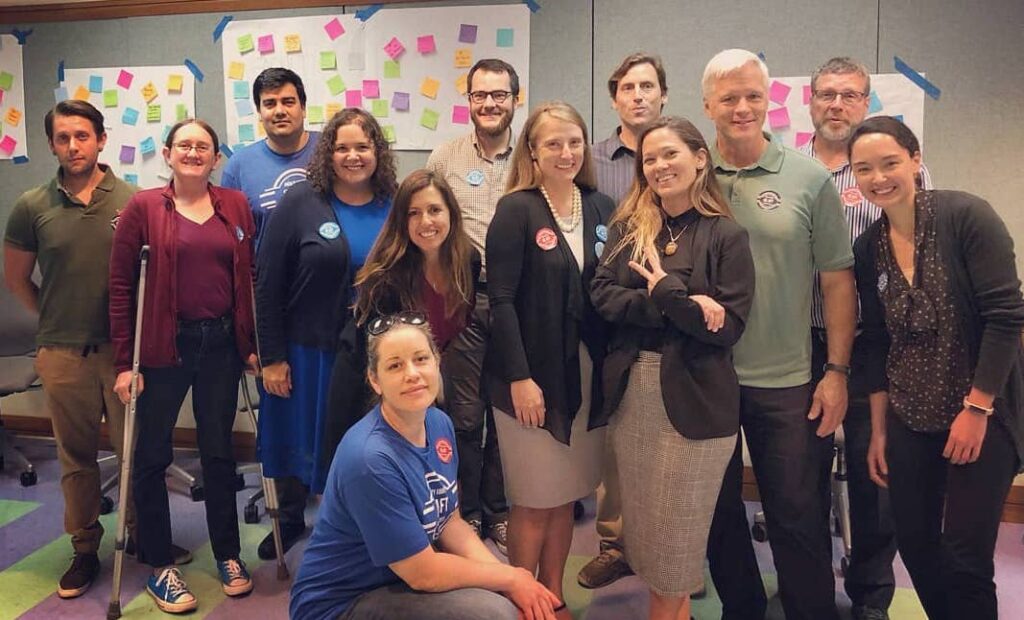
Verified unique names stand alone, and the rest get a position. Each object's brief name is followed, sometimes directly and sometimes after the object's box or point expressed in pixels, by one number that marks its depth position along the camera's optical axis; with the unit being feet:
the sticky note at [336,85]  12.08
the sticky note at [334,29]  11.92
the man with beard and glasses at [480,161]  8.87
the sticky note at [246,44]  12.32
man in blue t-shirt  9.29
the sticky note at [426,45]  11.64
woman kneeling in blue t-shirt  5.36
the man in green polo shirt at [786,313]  6.48
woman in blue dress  8.02
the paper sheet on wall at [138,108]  12.76
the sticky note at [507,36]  11.36
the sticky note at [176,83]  12.69
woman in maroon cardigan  8.09
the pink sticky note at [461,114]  11.72
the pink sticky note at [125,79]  12.92
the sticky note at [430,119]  11.82
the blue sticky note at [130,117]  13.01
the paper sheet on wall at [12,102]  13.33
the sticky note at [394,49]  11.76
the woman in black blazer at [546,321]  6.69
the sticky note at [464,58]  11.53
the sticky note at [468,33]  11.44
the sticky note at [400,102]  11.87
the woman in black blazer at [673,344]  6.12
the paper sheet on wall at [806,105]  10.35
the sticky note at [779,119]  10.75
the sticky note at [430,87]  11.73
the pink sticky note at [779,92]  10.68
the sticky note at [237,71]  12.41
